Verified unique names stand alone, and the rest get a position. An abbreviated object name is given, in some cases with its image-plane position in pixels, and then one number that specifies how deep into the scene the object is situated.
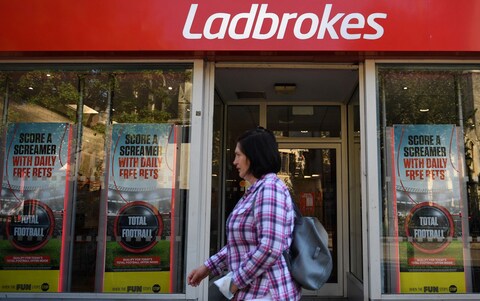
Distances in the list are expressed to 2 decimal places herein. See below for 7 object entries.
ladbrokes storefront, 4.69
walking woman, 2.03
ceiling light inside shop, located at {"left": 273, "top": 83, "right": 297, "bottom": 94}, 6.10
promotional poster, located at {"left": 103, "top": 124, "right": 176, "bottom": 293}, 4.96
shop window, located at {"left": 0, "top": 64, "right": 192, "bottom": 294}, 5.00
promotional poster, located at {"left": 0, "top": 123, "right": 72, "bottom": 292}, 5.05
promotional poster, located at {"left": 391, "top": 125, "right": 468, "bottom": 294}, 4.86
